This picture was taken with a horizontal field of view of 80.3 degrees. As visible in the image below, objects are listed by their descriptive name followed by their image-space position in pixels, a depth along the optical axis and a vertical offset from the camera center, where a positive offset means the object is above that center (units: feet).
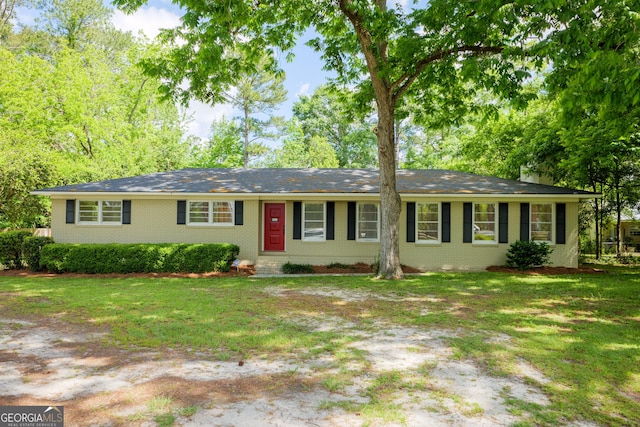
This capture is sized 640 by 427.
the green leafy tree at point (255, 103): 114.32 +35.55
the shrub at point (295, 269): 44.19 -5.83
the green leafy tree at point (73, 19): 89.56 +47.55
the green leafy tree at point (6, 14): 83.46 +45.59
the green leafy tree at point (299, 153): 109.50 +19.26
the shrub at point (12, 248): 44.01 -3.76
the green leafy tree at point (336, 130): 122.62 +30.54
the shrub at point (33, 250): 42.68 -3.86
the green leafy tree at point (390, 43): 27.02 +15.62
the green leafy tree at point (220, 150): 98.58 +18.33
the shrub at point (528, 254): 43.75 -3.71
